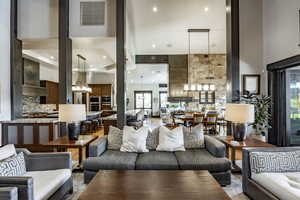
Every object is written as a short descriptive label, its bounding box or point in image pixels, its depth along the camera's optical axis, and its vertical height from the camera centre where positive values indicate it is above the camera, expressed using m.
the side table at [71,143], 2.67 -0.79
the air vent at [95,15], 3.95 +2.25
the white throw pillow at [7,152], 1.75 -0.63
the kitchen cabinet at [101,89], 9.75 +0.71
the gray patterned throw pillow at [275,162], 1.94 -0.81
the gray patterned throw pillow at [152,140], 2.81 -0.76
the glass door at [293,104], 3.55 -0.10
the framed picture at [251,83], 3.70 +0.42
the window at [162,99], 13.04 +0.08
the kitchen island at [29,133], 3.70 -0.82
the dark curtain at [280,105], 3.52 -0.12
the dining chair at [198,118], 5.37 -0.65
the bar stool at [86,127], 5.72 -1.09
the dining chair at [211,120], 5.35 -0.72
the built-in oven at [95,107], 9.72 -0.47
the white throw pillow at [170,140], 2.70 -0.74
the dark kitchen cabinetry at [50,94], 7.00 +0.26
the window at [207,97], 6.96 +0.14
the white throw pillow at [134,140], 2.66 -0.73
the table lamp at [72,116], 2.80 -0.30
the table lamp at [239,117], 2.65 -0.30
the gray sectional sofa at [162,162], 2.26 -0.95
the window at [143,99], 13.11 +0.08
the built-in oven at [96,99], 9.73 +0.02
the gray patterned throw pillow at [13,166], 1.58 -0.75
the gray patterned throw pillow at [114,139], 2.77 -0.74
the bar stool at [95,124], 6.59 -1.12
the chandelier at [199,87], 5.79 +0.50
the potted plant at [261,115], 3.14 -0.32
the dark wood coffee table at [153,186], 1.44 -0.93
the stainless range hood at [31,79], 5.54 +0.82
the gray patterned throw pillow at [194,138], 2.81 -0.72
